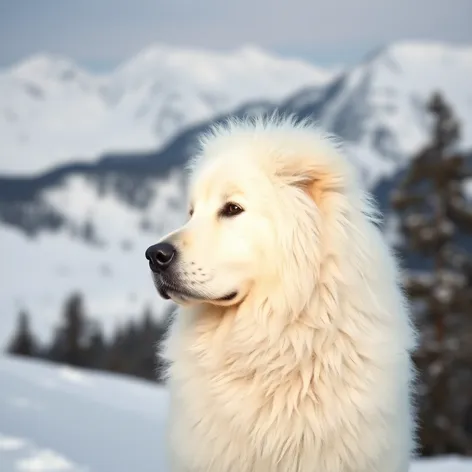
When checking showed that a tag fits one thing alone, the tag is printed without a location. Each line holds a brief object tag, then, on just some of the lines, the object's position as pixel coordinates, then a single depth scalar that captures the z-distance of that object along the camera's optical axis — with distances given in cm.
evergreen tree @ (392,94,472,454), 1352
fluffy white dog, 352
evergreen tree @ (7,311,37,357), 4422
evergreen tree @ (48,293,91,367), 4612
